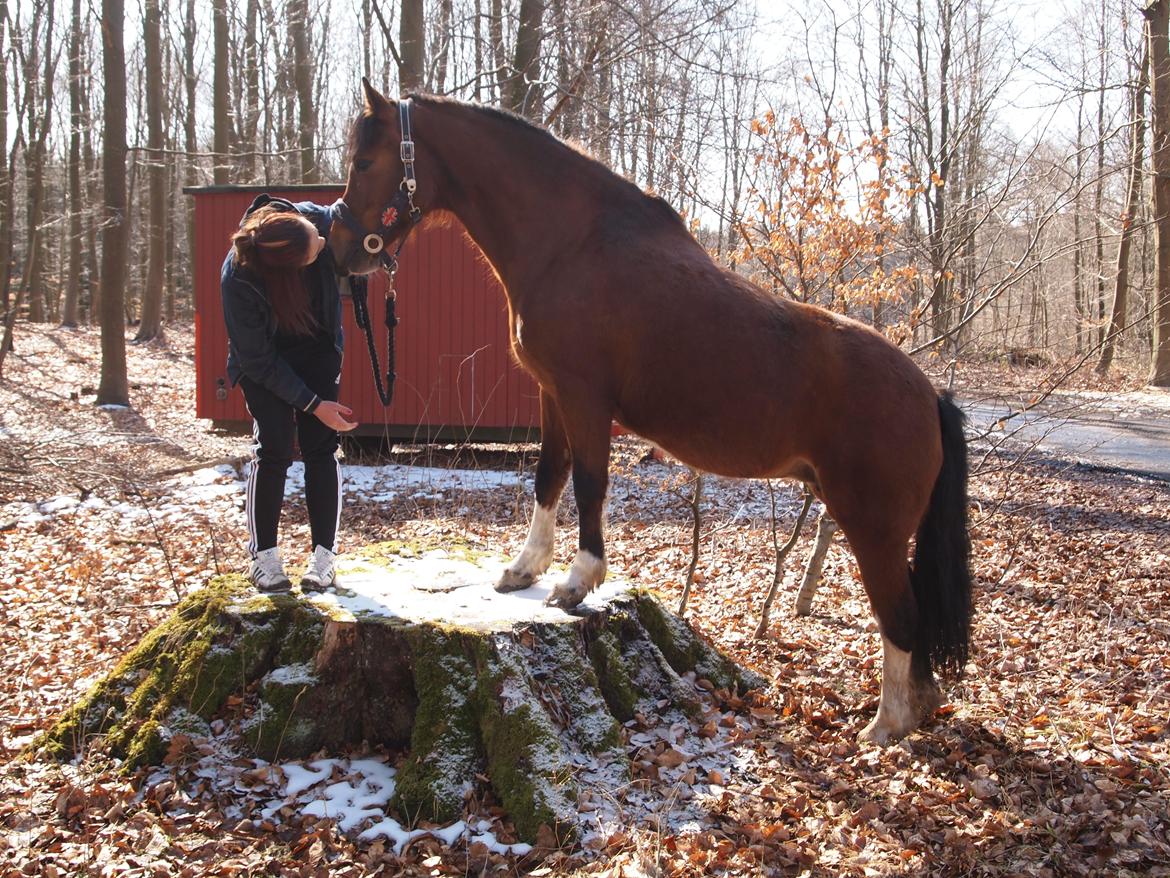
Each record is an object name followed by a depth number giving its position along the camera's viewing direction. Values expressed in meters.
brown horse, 3.73
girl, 3.98
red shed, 12.39
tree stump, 3.45
